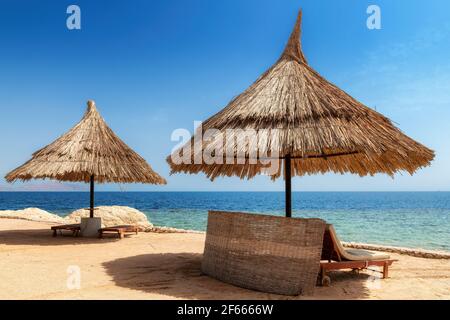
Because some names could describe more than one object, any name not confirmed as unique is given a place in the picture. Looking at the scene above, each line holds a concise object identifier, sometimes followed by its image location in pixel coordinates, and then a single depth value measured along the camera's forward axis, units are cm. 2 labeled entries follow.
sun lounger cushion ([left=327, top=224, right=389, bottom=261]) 539
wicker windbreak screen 501
